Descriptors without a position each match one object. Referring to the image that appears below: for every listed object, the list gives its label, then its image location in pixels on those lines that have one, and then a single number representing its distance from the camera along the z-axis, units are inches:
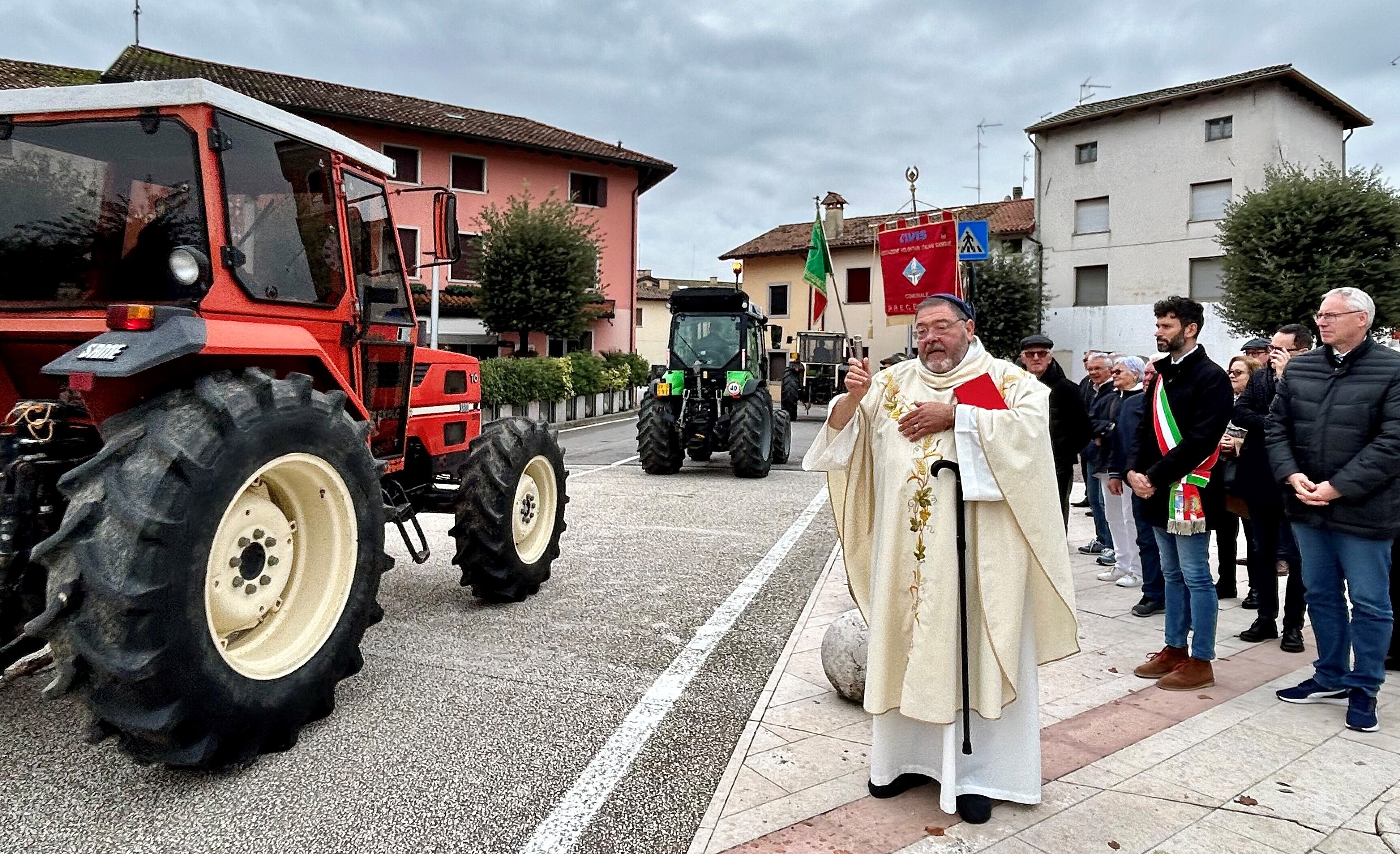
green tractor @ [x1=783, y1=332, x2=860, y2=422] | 984.3
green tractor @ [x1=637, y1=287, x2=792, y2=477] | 467.5
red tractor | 104.7
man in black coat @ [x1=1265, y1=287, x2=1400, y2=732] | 142.1
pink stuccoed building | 1023.0
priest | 111.4
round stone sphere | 149.9
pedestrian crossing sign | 366.0
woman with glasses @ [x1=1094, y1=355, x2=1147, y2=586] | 245.3
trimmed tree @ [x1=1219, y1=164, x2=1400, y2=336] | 842.2
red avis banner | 365.7
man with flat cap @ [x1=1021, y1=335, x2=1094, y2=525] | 234.5
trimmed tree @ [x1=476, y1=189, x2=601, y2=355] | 938.1
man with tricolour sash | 158.1
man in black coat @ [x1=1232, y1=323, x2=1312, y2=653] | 189.9
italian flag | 625.9
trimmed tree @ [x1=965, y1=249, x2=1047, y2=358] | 1128.2
